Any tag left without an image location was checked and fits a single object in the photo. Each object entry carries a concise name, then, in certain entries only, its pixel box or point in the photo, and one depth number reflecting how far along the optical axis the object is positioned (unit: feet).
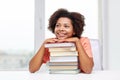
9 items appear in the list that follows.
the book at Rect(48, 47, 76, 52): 4.43
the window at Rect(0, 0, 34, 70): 11.37
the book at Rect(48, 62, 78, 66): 4.46
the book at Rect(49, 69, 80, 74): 4.50
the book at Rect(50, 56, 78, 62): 4.42
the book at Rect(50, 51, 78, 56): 4.42
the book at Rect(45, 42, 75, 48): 4.42
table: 3.98
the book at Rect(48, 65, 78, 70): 4.49
